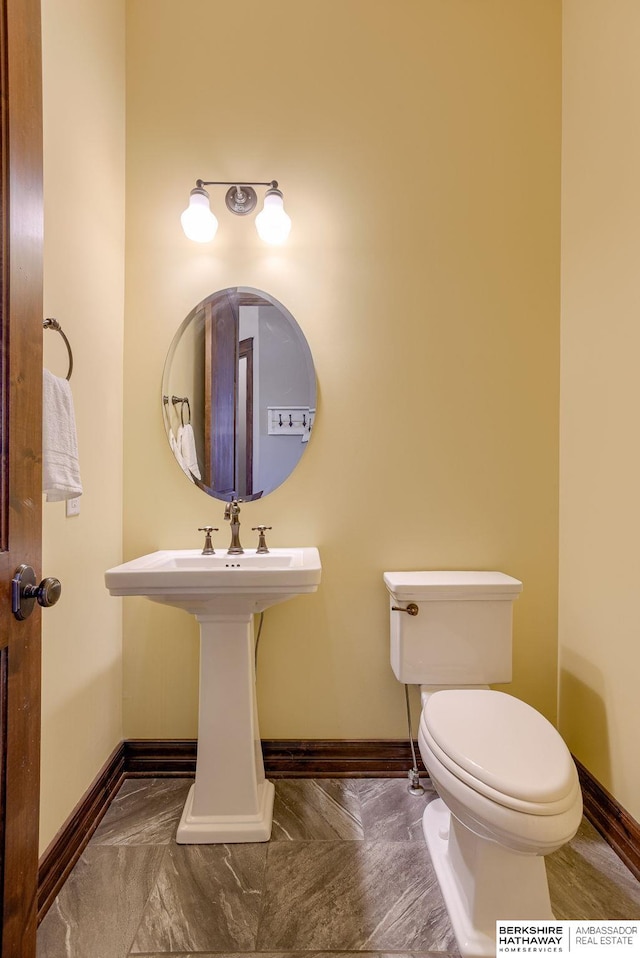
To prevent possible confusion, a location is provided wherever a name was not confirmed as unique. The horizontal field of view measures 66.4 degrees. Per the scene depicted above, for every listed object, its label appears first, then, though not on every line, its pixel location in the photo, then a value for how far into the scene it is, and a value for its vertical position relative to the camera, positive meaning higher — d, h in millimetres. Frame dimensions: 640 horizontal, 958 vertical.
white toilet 1025 -662
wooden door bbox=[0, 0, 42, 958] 809 +43
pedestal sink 1486 -805
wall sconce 1731 +915
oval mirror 1854 +298
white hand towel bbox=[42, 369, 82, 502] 1059 +64
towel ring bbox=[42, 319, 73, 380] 1267 +385
